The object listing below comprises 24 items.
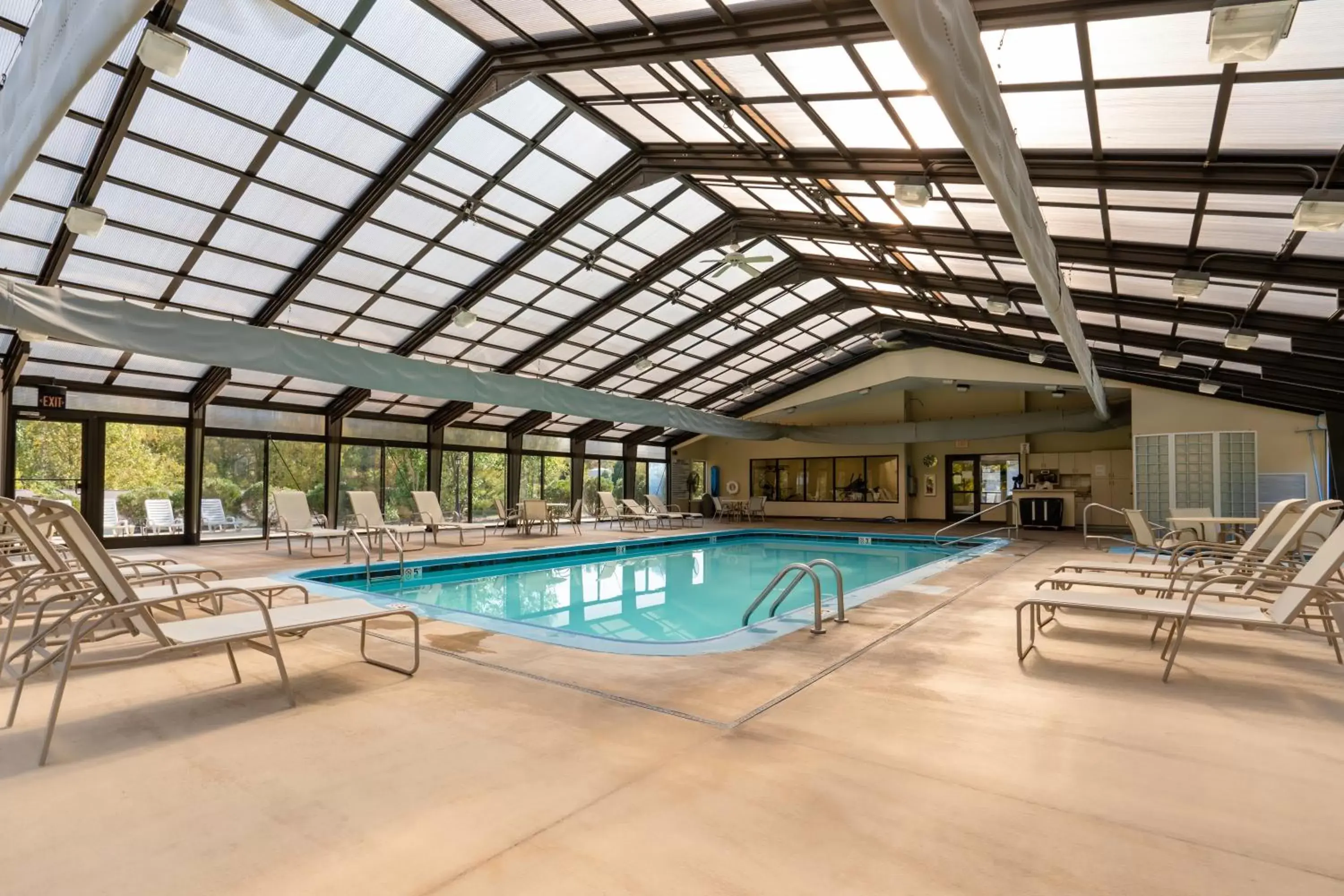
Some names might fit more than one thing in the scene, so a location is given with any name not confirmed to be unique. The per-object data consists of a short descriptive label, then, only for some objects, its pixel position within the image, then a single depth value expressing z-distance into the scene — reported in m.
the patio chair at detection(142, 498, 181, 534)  11.16
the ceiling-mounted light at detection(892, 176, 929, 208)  5.57
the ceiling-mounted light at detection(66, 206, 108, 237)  6.71
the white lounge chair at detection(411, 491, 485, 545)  12.07
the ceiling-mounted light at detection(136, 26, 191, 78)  5.01
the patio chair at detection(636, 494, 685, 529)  16.59
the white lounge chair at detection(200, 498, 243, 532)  11.74
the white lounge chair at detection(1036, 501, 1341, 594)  4.63
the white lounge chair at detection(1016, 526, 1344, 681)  3.50
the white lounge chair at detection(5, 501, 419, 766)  2.77
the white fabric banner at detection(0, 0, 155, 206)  1.85
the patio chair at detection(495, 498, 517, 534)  14.62
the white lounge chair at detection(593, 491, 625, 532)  16.25
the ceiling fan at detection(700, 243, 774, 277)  8.48
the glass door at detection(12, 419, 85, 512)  9.99
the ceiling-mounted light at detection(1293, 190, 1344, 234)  3.91
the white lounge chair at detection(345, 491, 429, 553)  10.30
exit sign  10.04
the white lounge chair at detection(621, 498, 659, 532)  16.09
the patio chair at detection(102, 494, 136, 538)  10.68
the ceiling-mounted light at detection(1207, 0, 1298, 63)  2.90
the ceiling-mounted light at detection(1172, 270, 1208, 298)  5.96
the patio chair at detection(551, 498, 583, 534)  15.95
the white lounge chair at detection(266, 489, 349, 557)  9.98
